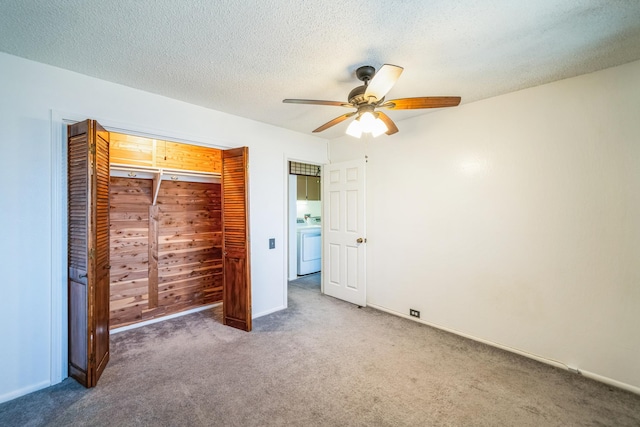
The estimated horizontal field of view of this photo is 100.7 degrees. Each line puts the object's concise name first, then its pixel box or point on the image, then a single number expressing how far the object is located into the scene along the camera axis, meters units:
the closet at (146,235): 2.03
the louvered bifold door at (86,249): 1.99
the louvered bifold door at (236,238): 2.97
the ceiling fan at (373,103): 1.81
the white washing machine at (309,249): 5.37
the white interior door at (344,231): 3.77
